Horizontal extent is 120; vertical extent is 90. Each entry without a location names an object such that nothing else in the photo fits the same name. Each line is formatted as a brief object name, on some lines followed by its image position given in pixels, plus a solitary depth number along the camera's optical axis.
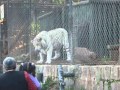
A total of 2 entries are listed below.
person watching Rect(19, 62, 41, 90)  8.24
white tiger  13.21
